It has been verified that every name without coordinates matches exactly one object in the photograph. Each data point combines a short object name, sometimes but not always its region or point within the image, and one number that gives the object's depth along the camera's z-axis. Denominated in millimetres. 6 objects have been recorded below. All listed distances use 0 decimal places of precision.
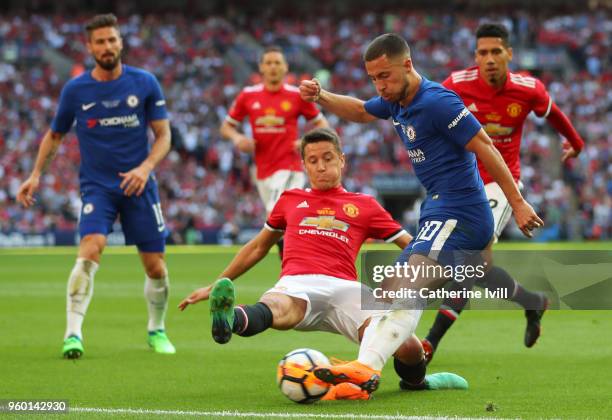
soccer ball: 11945
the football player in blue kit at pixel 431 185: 11883
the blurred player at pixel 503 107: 17234
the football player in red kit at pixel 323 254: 13203
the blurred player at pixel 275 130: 25531
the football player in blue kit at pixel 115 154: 18109
